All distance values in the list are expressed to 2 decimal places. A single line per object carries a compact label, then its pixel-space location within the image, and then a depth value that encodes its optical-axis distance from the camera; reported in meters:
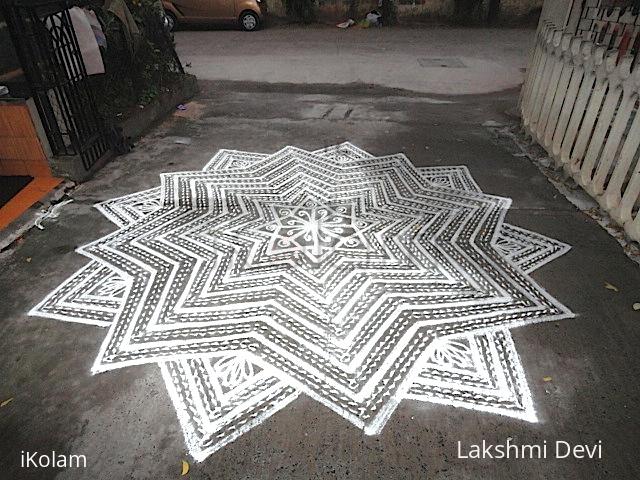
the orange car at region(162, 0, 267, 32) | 11.84
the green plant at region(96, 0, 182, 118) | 4.96
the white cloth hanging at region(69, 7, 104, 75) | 4.03
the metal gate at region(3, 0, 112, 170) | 3.34
